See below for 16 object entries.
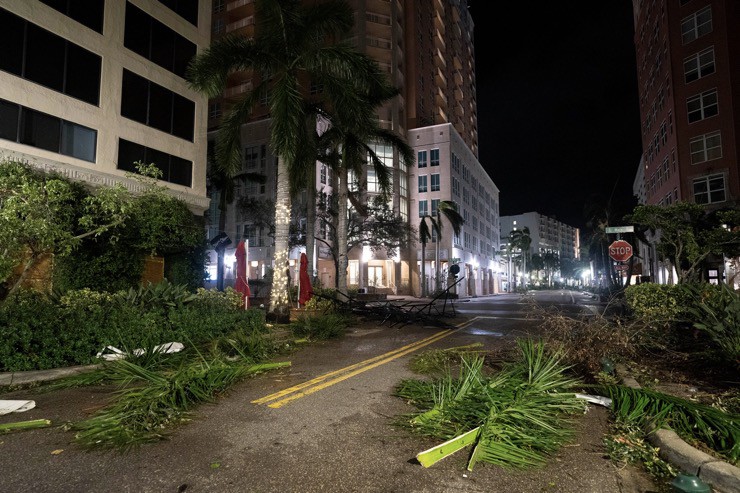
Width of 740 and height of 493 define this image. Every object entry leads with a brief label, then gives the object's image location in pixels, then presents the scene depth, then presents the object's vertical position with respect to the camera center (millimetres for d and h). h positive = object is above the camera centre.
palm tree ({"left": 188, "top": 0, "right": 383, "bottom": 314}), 13727 +7165
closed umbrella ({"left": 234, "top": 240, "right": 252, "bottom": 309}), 13932 +293
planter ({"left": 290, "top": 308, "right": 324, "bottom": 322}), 14570 -1085
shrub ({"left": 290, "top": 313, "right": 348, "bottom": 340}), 11102 -1235
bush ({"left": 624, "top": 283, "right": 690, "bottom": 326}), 9953 -526
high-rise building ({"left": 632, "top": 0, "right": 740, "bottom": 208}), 30484 +13895
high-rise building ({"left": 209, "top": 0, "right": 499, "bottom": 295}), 51094 +18622
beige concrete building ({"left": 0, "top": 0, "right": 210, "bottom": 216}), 15680 +8297
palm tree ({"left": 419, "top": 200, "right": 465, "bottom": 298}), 44625 +6219
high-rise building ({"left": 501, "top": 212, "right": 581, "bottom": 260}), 188625 +24227
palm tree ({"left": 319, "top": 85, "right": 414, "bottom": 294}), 18953 +5810
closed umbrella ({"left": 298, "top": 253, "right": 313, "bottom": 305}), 14953 -237
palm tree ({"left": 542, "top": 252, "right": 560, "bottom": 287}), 145125 +5869
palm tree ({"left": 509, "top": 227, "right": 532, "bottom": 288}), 98250 +8805
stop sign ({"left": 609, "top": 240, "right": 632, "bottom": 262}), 17188 +1111
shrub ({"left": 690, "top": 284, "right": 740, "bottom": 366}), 5586 -640
